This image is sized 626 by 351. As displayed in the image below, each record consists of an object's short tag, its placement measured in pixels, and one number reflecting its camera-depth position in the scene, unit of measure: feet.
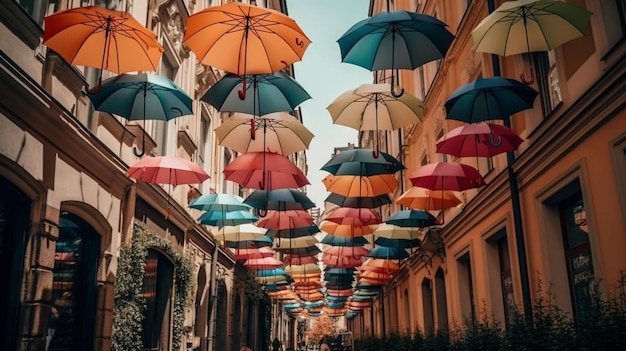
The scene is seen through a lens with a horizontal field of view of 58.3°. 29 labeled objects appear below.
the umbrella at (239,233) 57.31
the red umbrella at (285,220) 54.13
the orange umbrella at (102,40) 23.21
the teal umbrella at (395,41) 28.02
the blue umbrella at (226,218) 50.74
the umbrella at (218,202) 46.55
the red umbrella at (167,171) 34.53
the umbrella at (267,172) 36.06
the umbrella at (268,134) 36.70
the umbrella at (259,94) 30.50
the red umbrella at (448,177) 36.32
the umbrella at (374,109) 35.47
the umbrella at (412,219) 49.62
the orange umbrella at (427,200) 43.27
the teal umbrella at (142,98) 28.60
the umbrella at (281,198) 47.11
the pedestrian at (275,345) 113.29
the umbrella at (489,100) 27.84
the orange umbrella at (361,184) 47.03
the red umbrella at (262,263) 73.87
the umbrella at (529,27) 23.44
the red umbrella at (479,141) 29.73
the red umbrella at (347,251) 76.18
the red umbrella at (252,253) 66.74
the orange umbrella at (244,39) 25.25
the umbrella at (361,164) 39.60
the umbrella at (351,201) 51.34
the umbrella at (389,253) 66.85
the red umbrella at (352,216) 52.70
